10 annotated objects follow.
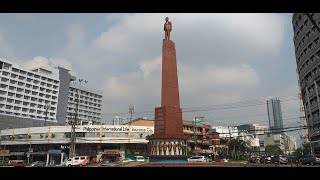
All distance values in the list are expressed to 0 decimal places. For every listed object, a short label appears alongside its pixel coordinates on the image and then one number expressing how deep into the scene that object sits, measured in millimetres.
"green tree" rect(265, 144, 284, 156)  78913
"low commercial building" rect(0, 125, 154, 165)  39749
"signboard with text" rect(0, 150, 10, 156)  39287
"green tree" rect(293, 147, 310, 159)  56554
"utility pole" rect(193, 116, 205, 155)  40839
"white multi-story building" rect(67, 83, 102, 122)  89082
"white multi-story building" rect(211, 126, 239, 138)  64873
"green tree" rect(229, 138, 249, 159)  47282
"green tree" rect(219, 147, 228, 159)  45423
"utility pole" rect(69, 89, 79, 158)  29281
